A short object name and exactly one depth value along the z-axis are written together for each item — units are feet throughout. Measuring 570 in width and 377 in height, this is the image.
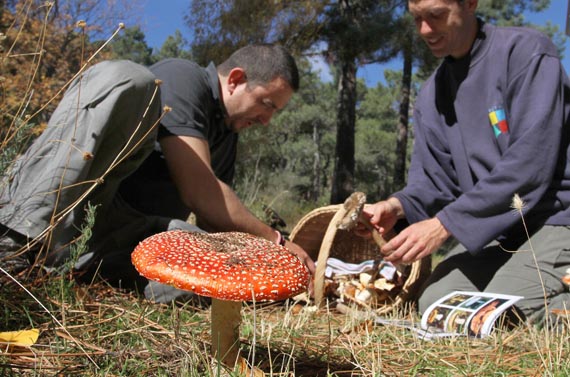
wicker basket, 7.18
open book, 6.07
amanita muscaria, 3.17
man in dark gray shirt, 5.46
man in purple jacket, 6.98
